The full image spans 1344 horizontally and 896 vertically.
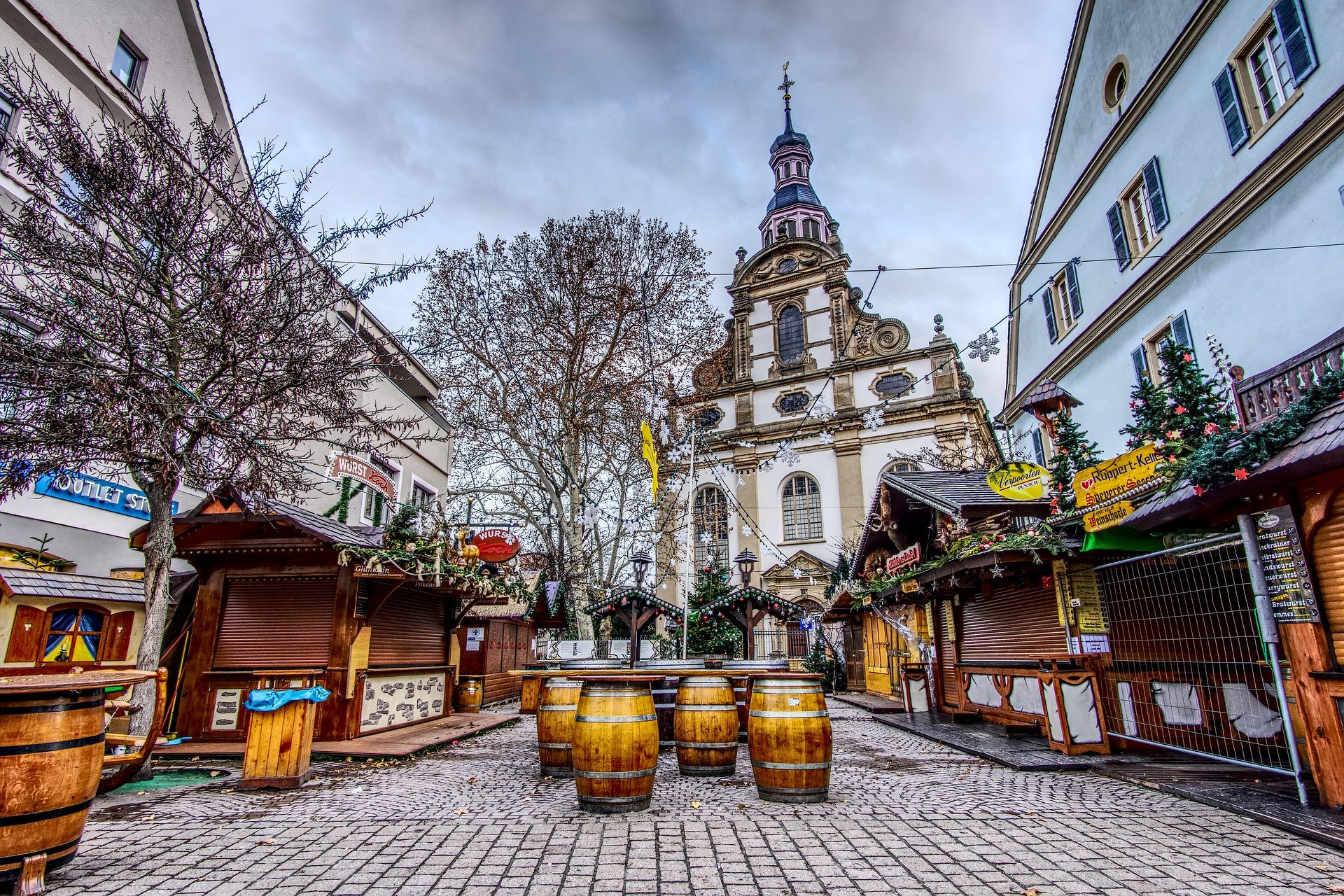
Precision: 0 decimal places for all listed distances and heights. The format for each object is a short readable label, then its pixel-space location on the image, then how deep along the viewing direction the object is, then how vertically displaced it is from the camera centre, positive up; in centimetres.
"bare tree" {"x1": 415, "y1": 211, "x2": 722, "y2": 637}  1698 +702
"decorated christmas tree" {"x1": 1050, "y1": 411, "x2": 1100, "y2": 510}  805 +194
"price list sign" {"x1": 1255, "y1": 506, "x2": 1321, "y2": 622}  482 +39
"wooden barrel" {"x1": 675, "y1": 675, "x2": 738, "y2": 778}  643 -94
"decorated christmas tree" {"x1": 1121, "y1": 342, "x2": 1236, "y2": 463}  595 +199
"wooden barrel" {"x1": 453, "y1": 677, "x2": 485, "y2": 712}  1401 -130
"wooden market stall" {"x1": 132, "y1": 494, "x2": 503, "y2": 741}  874 +26
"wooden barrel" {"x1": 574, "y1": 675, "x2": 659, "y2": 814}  495 -89
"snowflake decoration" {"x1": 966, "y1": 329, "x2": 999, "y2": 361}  1097 +447
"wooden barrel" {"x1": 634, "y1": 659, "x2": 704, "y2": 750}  877 -101
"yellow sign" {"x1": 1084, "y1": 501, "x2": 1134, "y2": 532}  627 +102
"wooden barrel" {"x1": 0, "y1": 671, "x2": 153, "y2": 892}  328 -65
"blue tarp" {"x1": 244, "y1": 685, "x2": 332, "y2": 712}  606 -57
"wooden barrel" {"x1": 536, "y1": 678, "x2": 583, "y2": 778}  649 -90
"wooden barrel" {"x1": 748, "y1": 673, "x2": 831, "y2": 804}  522 -89
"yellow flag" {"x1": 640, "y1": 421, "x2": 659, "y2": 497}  1270 +330
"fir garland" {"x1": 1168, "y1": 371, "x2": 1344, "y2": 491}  465 +122
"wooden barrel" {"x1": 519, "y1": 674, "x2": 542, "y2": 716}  1185 -107
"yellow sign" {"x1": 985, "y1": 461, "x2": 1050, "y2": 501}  837 +176
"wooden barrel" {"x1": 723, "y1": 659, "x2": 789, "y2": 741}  862 -69
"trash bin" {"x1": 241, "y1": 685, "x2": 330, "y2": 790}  605 -92
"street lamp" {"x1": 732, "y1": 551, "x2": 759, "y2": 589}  1845 +178
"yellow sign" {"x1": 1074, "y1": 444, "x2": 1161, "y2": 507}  604 +137
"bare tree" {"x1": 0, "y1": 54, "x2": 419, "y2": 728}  626 +310
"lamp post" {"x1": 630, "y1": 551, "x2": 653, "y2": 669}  1321 +34
